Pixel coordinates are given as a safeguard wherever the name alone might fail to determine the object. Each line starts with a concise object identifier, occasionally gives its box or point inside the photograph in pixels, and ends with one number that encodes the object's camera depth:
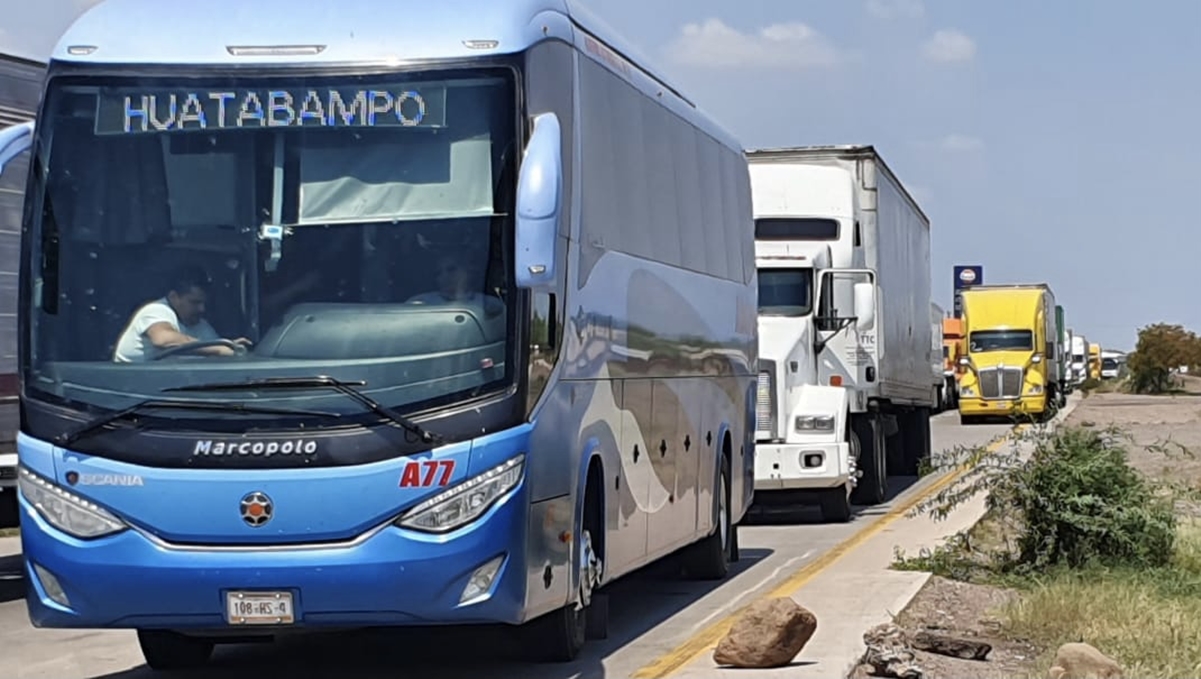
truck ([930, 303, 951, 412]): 34.55
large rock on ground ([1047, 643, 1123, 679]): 9.46
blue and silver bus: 9.00
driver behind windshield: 9.25
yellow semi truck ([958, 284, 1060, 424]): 52.69
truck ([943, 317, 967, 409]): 70.19
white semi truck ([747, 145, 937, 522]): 21.00
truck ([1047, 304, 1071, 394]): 59.88
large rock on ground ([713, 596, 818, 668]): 10.33
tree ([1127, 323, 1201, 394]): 98.44
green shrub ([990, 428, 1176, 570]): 14.49
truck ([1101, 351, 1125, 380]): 142.88
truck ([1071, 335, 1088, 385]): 112.38
